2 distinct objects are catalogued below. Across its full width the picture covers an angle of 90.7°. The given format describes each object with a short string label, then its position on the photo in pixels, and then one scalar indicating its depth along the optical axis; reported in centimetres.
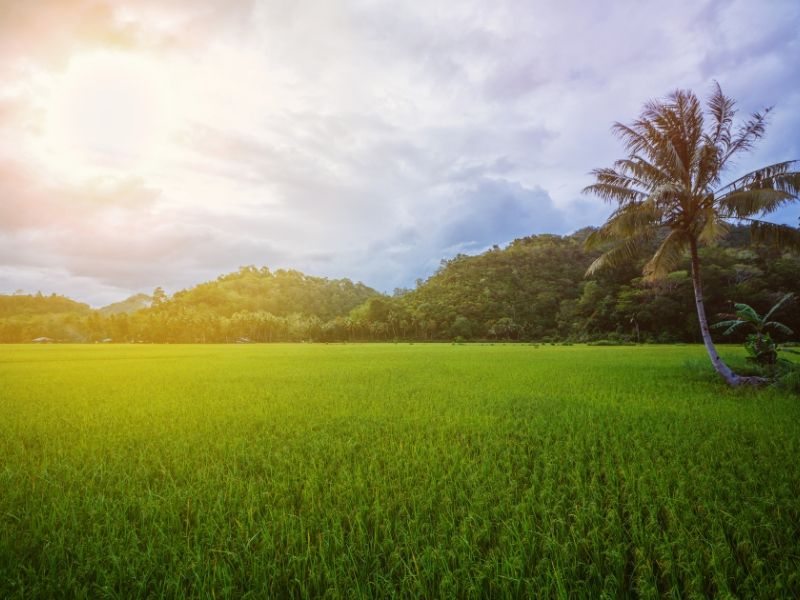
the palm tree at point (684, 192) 970
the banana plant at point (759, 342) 1048
